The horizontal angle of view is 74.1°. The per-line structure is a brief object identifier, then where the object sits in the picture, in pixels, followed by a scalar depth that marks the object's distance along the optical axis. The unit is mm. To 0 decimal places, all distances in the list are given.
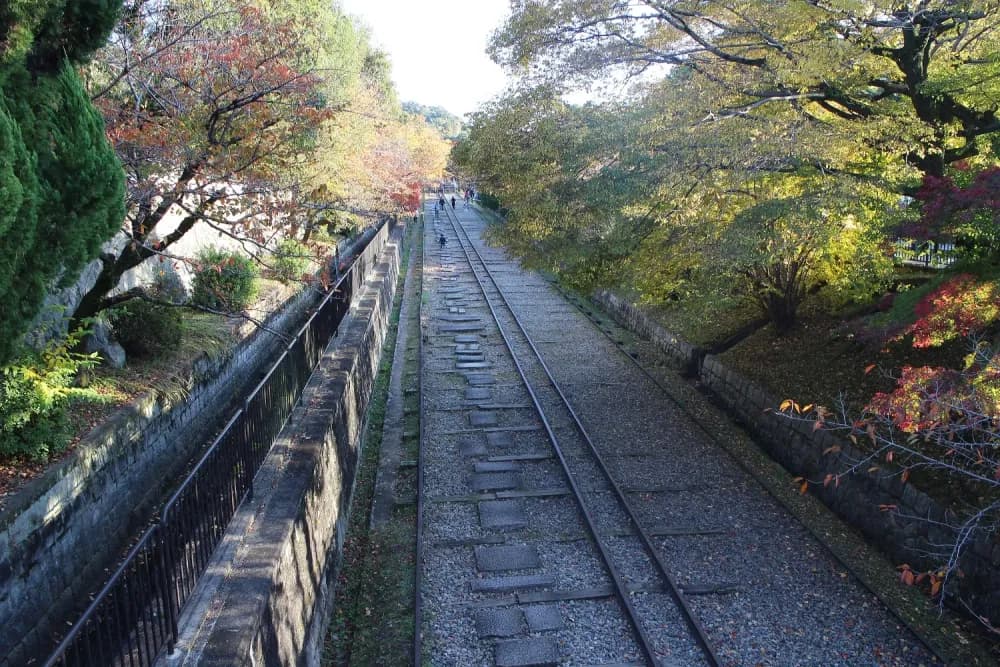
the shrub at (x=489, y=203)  56369
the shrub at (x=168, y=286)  11219
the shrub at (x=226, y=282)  13117
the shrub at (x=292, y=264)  16141
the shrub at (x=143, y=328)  10016
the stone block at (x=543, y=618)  6879
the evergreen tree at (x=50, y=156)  4371
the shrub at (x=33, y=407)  6387
